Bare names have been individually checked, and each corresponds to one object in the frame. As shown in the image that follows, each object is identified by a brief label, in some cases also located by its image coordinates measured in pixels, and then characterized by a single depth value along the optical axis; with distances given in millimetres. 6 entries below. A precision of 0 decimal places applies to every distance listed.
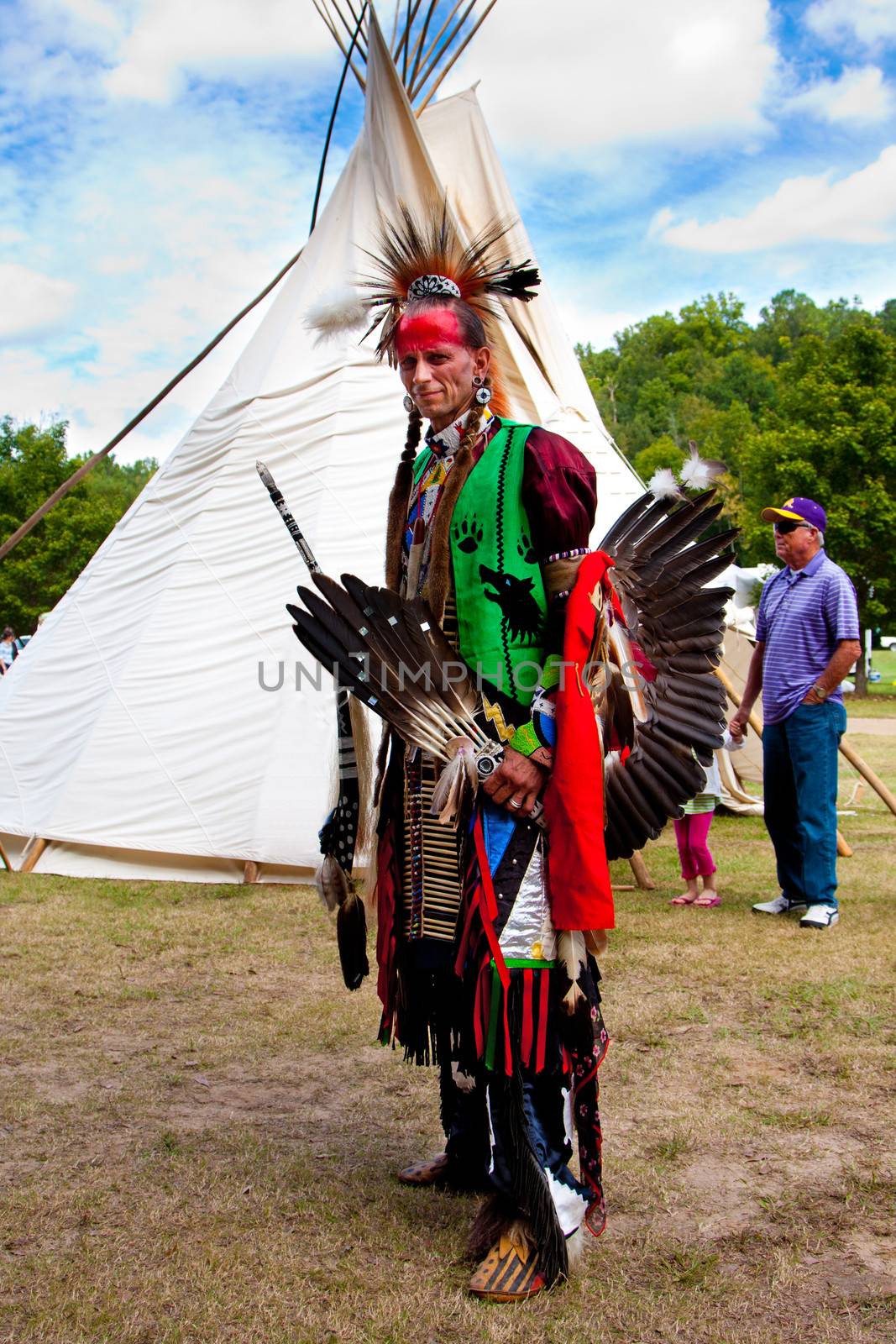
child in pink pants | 5320
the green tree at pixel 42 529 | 27344
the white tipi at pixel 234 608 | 5797
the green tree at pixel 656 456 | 38719
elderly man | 4938
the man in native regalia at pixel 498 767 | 2158
